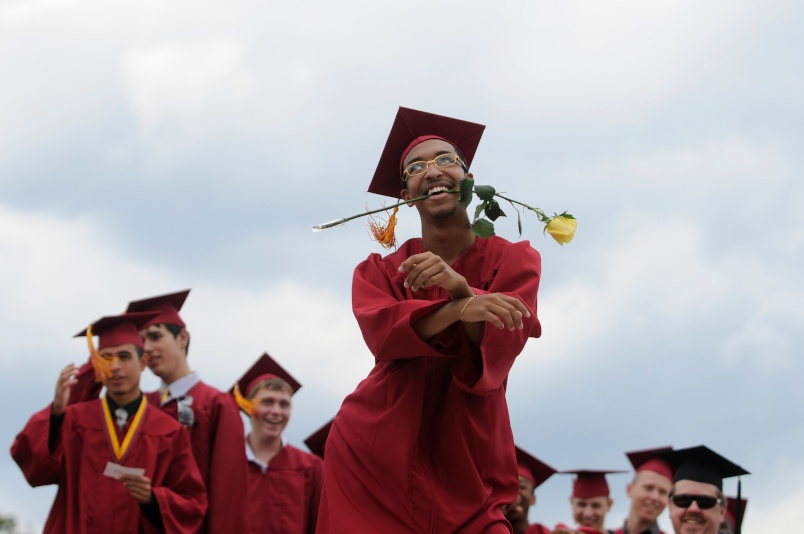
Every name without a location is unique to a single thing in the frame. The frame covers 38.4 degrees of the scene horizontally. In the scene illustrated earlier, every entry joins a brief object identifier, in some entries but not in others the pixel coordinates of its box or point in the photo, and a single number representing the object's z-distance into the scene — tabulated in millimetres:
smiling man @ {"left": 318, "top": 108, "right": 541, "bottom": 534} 4461
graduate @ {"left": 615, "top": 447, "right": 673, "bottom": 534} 9086
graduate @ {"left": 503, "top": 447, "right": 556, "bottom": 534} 7066
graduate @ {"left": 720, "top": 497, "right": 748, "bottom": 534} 9234
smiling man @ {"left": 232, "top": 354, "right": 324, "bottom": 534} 9688
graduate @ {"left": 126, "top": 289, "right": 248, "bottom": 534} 8219
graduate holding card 7531
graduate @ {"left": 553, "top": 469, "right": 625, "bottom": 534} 9992
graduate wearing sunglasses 6953
